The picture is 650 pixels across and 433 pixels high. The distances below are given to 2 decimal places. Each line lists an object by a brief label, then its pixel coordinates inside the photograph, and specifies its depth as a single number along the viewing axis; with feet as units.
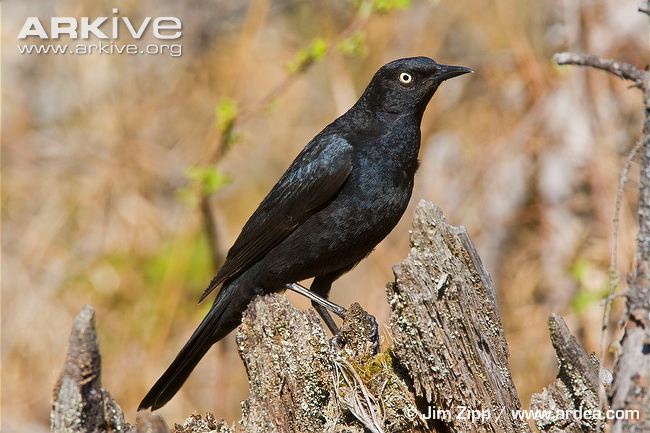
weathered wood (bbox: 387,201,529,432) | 19.08
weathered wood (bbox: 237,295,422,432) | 19.95
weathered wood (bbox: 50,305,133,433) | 16.01
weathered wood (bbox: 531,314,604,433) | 19.39
